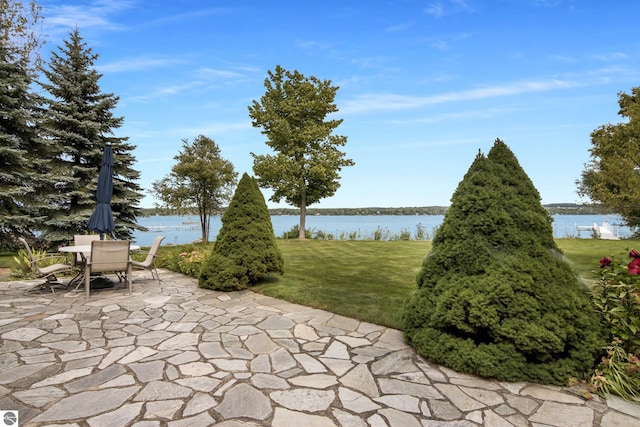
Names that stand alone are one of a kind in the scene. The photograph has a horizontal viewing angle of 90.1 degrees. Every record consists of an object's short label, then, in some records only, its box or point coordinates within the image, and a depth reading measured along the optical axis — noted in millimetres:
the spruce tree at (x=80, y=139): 13039
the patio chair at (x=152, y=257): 7109
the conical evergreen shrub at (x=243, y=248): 6348
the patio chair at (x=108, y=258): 5828
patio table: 6301
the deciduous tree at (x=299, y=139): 17859
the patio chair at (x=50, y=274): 6262
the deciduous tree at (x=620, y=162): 9156
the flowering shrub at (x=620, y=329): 2635
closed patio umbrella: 7031
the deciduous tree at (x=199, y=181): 18781
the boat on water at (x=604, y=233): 18569
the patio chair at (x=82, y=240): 7422
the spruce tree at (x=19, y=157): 11734
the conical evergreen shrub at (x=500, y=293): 2834
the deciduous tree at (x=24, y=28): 13680
